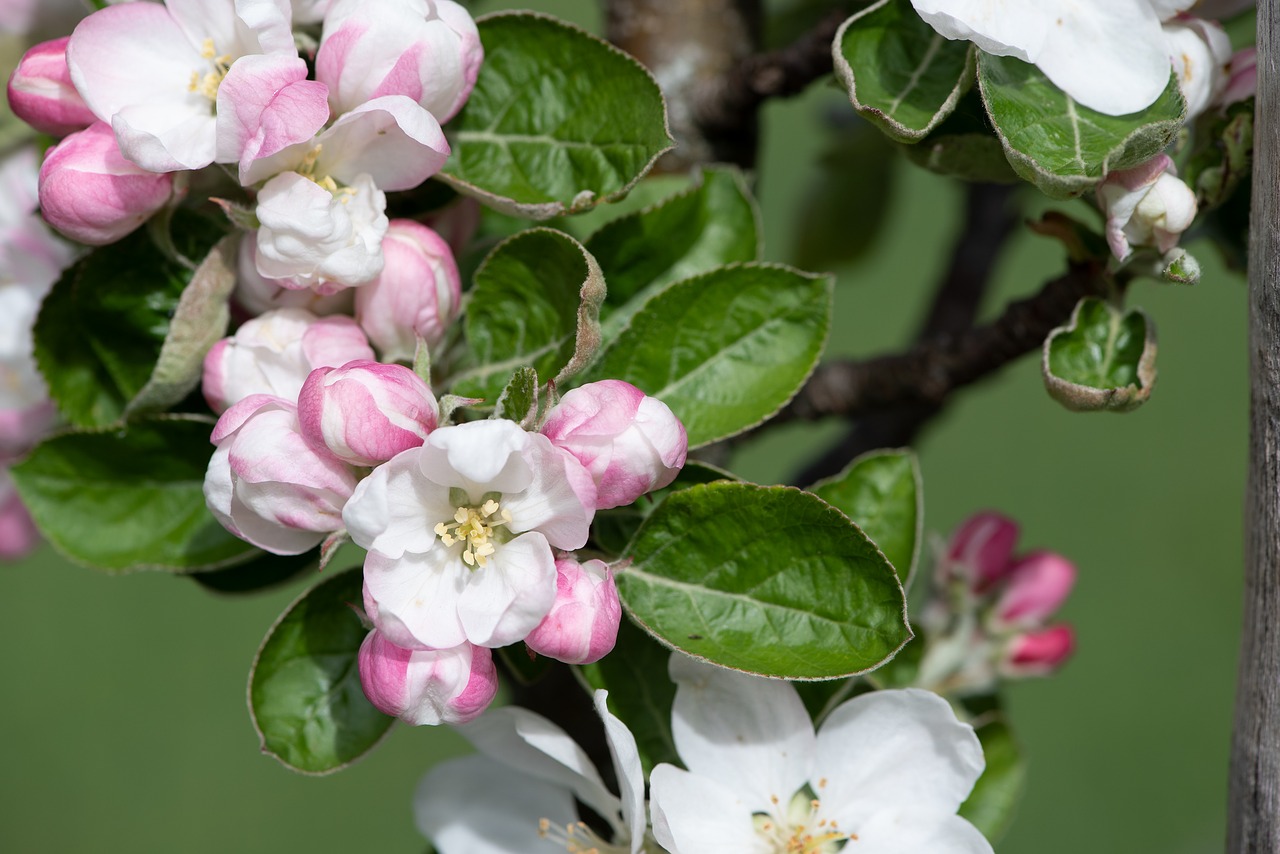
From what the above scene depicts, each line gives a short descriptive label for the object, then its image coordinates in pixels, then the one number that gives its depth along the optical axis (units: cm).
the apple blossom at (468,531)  63
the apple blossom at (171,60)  65
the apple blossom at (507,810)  68
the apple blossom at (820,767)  66
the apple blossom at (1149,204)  65
